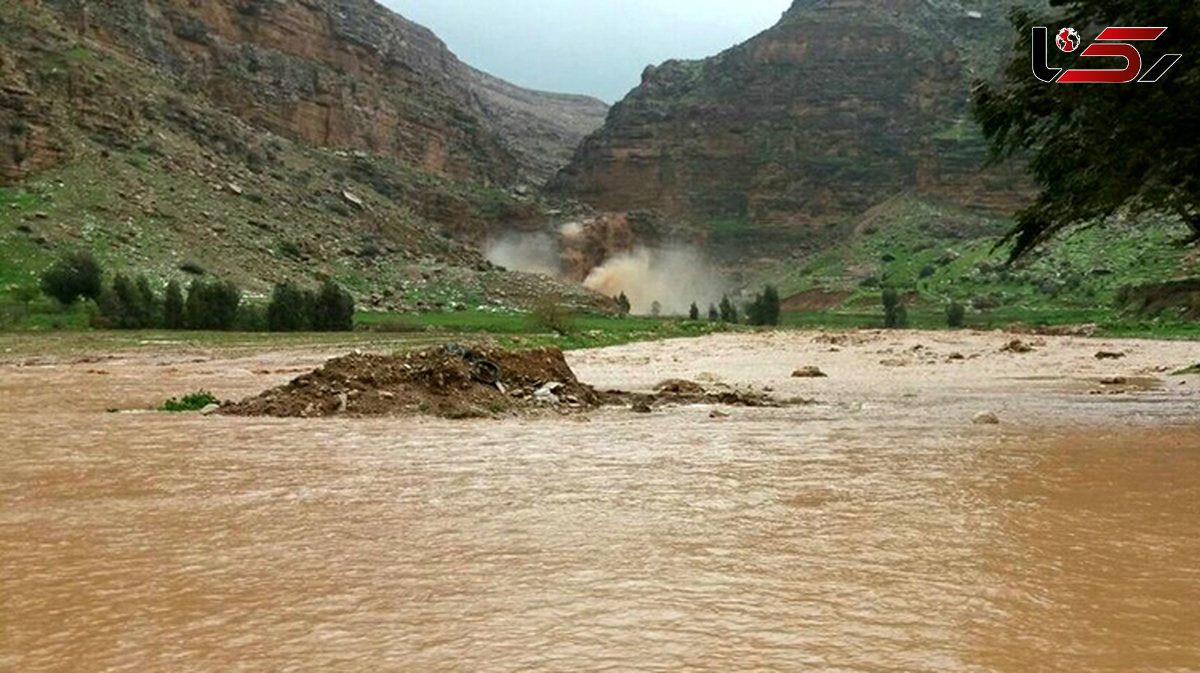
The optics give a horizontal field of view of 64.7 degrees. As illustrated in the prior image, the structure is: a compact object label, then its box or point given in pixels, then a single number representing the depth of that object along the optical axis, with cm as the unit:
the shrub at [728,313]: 11400
